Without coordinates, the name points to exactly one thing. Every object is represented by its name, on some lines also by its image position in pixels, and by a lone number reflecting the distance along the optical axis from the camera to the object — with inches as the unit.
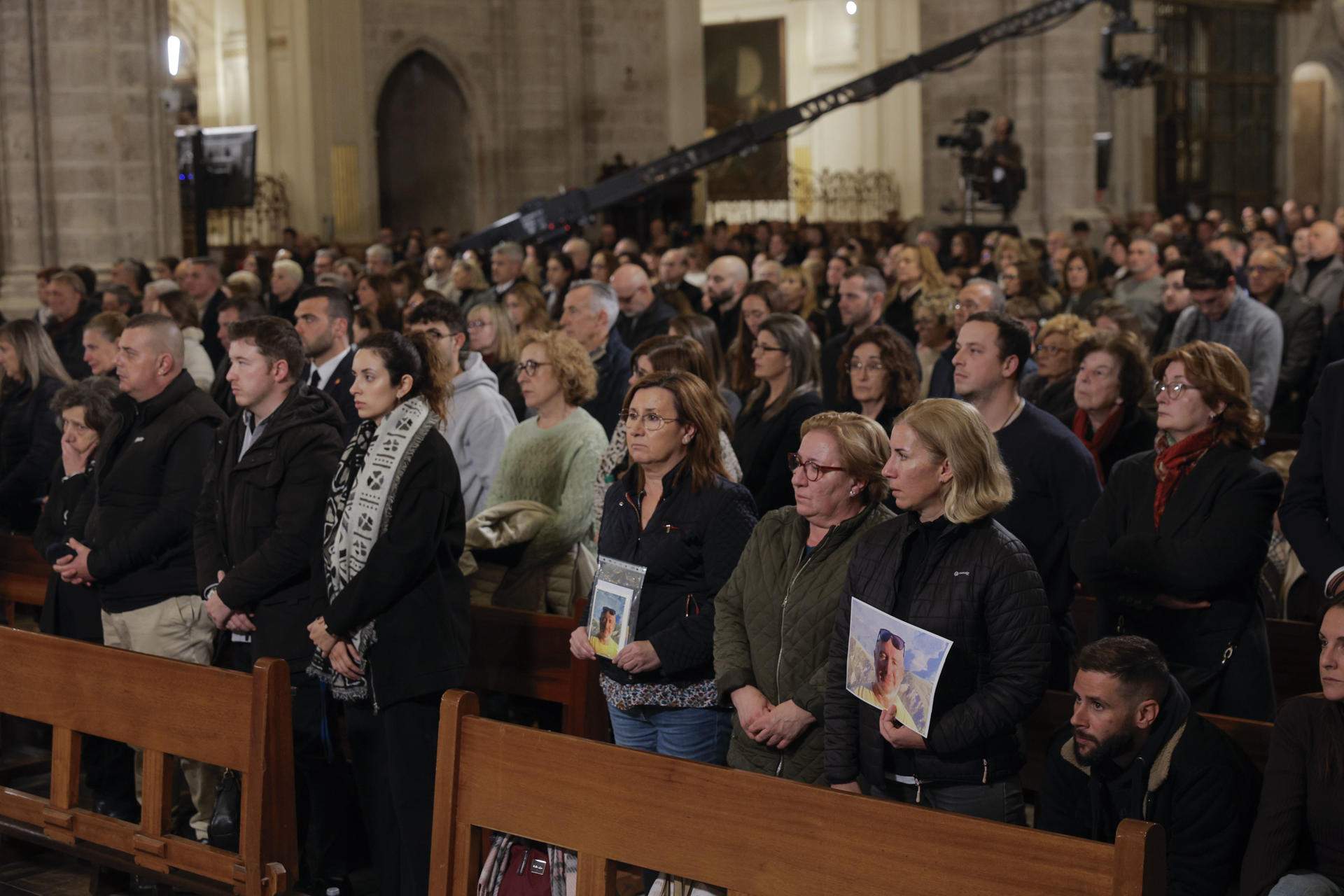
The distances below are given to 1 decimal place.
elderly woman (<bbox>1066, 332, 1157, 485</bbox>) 236.8
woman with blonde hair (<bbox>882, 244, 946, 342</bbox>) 381.4
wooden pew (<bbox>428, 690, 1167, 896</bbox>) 115.5
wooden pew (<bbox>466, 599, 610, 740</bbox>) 202.7
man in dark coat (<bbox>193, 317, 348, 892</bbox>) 192.4
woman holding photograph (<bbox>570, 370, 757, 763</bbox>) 171.2
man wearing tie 262.7
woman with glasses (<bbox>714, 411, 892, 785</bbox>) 155.8
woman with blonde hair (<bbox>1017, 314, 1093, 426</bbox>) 270.1
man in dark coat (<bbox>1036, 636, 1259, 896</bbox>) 144.6
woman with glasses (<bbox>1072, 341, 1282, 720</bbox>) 172.6
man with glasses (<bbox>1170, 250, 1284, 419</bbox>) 309.3
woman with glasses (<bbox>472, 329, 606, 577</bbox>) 225.8
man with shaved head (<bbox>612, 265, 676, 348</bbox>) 355.6
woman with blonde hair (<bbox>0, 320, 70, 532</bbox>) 280.2
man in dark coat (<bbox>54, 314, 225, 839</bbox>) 213.6
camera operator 664.4
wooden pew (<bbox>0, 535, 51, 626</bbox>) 259.9
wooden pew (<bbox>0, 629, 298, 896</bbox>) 161.5
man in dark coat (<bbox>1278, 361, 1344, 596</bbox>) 169.6
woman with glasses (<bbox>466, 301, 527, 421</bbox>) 300.4
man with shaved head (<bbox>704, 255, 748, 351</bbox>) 416.8
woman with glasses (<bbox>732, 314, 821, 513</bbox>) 233.6
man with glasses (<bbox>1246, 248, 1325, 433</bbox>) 373.1
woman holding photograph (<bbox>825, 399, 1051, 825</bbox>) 140.6
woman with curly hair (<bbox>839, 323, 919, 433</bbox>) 233.9
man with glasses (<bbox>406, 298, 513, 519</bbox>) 247.1
